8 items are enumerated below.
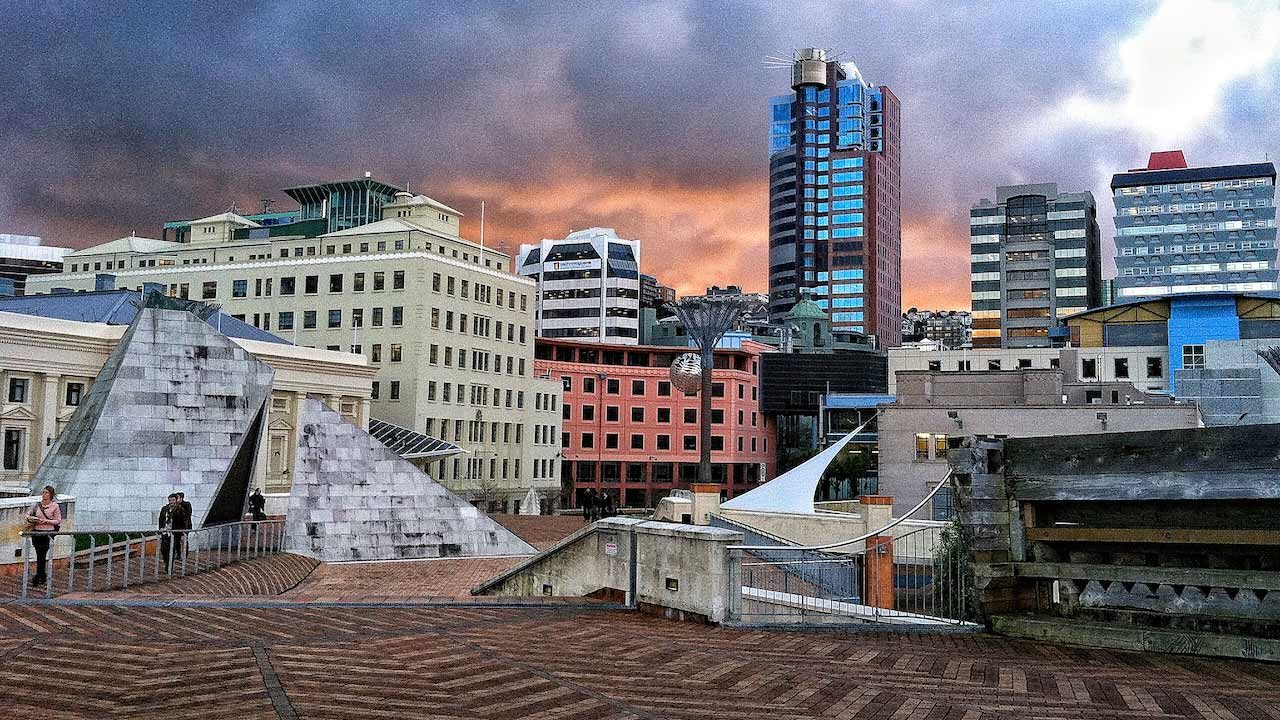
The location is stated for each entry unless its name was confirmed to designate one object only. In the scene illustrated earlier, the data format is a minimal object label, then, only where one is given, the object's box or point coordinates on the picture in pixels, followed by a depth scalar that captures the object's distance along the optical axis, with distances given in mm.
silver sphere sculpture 54969
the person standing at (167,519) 17516
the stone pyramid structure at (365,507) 23516
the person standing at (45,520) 14008
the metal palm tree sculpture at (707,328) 47031
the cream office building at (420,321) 65125
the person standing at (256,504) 27038
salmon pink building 87125
